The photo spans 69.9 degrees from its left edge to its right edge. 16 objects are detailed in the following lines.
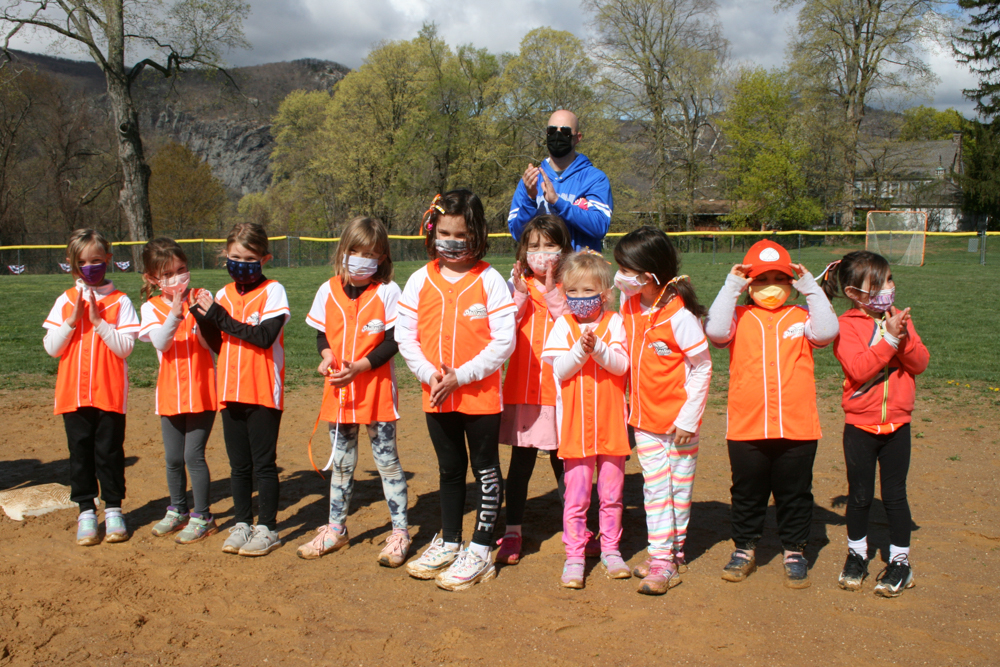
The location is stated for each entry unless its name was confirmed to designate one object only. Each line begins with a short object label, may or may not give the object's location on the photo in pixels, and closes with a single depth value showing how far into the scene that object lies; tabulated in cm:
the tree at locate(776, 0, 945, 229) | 3541
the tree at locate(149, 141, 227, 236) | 5631
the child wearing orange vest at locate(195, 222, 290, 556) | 386
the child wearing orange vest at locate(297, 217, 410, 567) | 376
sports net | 2766
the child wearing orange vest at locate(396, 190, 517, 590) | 350
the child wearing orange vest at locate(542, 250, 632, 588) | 347
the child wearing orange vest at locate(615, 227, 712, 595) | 346
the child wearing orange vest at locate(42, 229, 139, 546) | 407
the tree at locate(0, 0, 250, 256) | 2770
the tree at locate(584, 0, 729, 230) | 3850
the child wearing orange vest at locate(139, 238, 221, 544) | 406
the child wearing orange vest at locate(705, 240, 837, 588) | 341
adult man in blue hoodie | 418
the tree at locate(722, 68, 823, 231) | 4275
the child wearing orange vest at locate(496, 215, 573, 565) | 374
